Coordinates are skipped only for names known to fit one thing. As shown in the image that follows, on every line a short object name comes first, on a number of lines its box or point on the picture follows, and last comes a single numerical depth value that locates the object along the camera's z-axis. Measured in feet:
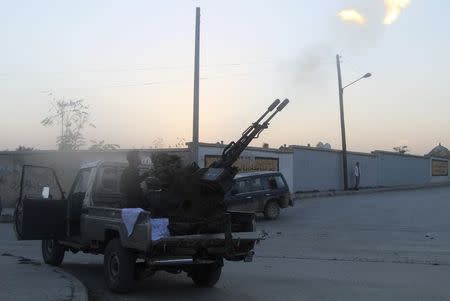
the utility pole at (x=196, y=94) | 81.25
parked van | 76.74
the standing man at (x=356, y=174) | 145.89
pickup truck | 28.89
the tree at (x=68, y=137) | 159.63
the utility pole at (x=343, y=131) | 139.85
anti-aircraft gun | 30.22
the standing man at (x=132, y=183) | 30.58
